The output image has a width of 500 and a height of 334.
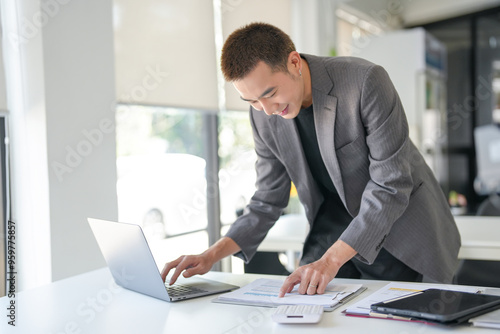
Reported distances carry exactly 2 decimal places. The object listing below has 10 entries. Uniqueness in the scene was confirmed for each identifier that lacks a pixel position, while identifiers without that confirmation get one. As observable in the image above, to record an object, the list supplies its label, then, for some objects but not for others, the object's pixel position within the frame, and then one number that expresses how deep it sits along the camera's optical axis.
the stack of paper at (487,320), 1.05
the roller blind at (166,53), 2.85
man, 1.45
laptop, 1.37
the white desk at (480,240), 2.21
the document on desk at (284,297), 1.29
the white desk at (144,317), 1.13
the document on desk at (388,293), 1.20
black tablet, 1.08
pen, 1.14
